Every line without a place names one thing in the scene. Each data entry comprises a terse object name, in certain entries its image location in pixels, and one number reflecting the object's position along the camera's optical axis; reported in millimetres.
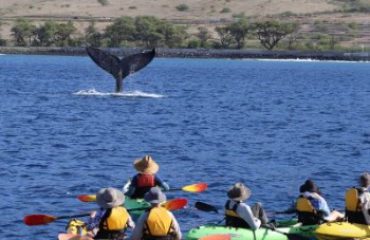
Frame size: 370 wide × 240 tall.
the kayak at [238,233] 23953
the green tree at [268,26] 196625
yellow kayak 24641
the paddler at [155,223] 22000
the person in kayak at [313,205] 25297
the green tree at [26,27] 199500
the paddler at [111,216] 22438
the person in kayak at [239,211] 23812
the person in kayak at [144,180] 26881
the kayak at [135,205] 26700
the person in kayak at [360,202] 25125
